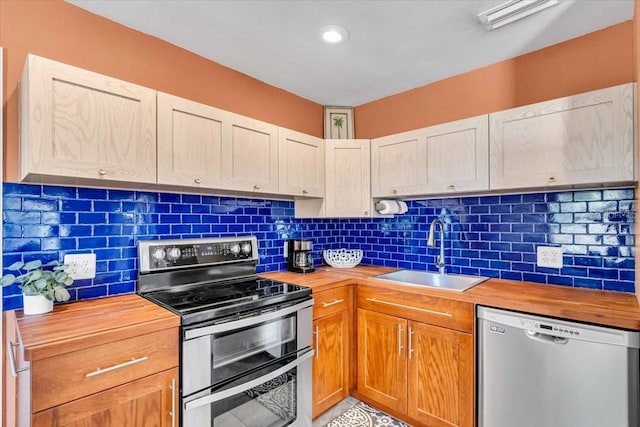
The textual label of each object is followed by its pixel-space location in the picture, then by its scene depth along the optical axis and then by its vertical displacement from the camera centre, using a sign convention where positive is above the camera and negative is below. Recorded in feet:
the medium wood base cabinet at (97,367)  3.62 -1.83
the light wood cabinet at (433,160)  6.86 +1.28
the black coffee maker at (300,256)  8.42 -1.05
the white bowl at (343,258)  9.23 -1.21
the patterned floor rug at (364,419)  6.87 -4.41
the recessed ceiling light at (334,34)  6.11 +3.51
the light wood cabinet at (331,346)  6.84 -2.89
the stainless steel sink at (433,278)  7.40 -1.56
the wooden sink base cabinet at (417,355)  6.00 -2.85
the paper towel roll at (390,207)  8.48 +0.22
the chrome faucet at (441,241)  7.79 -0.63
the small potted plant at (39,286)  4.53 -0.96
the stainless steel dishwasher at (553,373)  4.58 -2.47
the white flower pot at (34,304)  4.58 -1.22
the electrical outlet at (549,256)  6.64 -0.88
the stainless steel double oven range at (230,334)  4.78 -1.95
